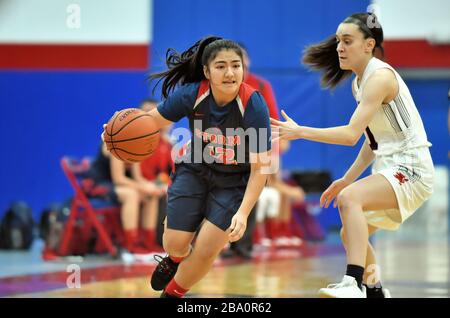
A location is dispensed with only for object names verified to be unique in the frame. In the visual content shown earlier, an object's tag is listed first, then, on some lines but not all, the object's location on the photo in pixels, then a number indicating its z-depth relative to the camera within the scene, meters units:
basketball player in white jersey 7.64
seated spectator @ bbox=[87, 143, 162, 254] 15.31
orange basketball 8.09
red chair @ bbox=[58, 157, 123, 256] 15.27
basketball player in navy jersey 7.89
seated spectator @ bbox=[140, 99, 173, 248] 15.82
